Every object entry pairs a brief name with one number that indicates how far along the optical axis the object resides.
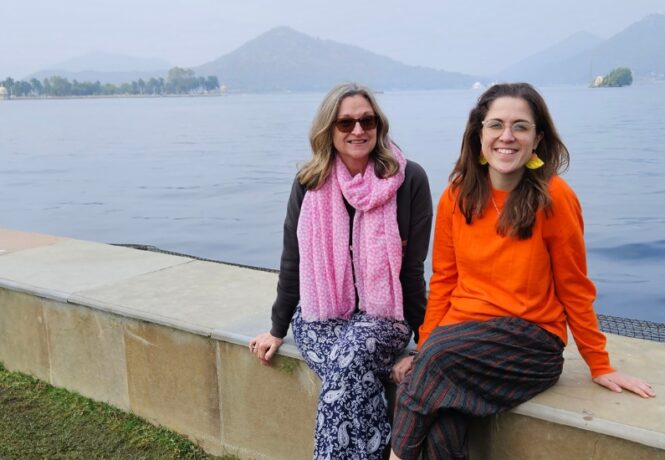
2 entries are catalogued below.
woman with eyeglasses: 2.24
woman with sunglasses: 2.64
